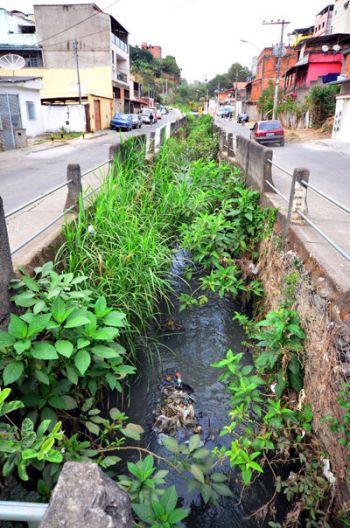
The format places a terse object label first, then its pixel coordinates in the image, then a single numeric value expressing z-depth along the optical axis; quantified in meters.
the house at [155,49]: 110.21
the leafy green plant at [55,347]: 2.43
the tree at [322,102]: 28.05
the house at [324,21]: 50.53
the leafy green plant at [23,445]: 1.96
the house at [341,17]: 37.50
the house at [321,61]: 35.69
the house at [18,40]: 34.22
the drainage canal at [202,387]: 3.12
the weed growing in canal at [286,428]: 2.78
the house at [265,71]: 54.25
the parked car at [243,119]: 48.08
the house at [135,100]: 52.30
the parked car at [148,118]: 42.62
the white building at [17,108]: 19.11
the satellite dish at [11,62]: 20.93
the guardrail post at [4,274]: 2.86
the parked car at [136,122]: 34.14
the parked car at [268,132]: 21.19
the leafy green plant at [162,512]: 2.06
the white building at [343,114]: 23.00
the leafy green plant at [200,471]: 2.73
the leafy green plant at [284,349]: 3.42
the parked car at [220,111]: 79.72
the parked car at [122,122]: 31.55
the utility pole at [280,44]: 28.90
